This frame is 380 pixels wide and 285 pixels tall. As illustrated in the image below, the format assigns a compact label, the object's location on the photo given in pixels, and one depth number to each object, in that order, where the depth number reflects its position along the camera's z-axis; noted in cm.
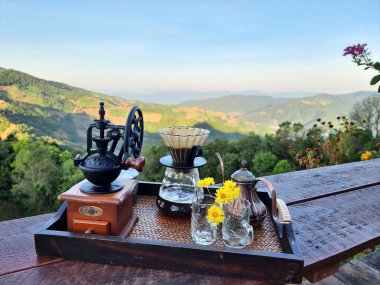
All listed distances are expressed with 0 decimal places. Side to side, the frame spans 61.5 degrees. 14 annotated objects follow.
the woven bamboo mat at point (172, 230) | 89
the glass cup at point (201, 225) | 88
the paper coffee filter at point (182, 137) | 98
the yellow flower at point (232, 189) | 85
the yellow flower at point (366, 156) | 234
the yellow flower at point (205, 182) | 95
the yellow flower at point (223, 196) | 85
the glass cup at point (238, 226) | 87
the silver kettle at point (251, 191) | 96
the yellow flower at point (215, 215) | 82
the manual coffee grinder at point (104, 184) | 85
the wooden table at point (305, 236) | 75
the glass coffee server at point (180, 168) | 99
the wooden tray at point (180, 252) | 76
